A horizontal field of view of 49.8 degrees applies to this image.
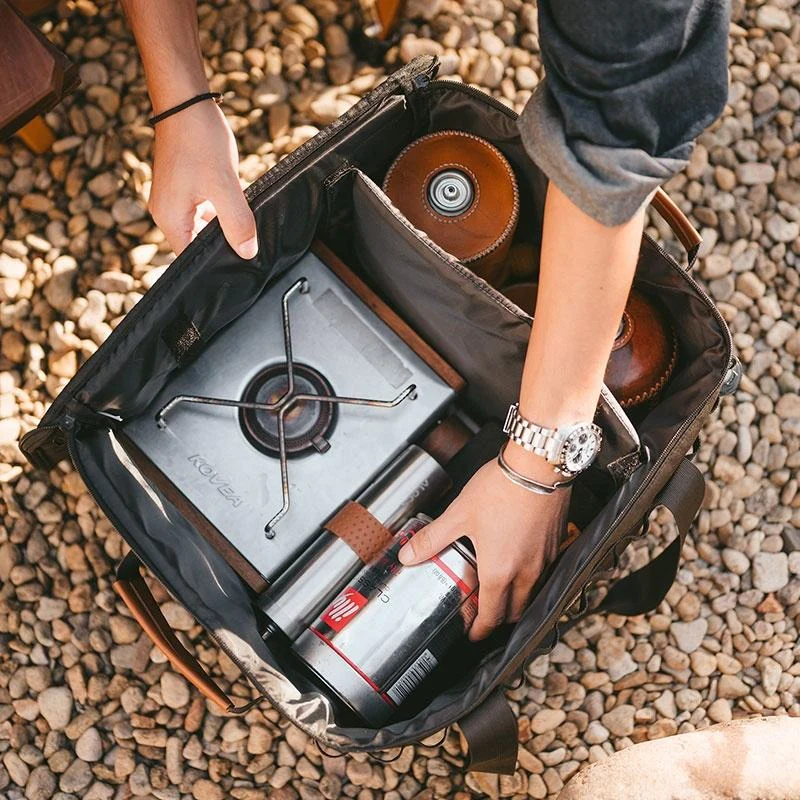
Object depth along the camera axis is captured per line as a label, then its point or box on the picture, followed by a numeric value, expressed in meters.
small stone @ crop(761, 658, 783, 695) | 1.53
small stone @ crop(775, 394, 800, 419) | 1.65
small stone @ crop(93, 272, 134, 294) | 1.57
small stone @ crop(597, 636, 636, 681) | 1.52
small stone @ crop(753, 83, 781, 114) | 1.76
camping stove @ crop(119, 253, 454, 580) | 1.26
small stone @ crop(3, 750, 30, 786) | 1.44
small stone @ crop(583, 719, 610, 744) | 1.49
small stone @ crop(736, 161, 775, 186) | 1.73
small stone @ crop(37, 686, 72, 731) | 1.46
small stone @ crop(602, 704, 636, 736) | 1.50
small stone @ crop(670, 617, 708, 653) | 1.55
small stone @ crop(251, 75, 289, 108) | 1.69
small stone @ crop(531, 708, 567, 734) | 1.49
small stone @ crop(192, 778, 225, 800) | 1.43
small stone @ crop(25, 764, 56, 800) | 1.43
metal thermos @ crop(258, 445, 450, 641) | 1.19
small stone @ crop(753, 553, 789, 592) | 1.58
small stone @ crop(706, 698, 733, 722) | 1.51
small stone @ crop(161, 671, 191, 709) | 1.46
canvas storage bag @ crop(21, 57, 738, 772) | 1.11
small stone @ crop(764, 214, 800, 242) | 1.72
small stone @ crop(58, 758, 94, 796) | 1.44
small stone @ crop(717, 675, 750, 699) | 1.53
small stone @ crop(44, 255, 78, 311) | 1.58
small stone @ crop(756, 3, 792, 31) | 1.80
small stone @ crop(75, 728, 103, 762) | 1.45
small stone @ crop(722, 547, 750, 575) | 1.58
